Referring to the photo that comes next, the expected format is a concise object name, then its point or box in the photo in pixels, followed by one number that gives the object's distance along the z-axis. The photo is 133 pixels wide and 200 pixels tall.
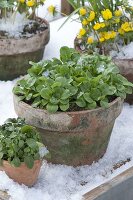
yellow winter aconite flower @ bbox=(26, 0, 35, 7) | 3.84
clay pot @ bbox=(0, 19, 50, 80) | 3.85
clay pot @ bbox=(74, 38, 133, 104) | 3.40
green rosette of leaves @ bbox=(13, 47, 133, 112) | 2.77
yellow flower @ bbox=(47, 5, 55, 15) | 3.68
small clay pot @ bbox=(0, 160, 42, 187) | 2.73
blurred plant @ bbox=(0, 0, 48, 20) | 3.90
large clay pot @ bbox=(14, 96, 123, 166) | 2.77
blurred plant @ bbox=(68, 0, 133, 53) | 3.35
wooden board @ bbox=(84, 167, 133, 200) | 2.79
